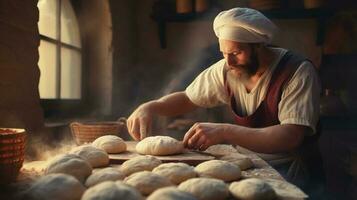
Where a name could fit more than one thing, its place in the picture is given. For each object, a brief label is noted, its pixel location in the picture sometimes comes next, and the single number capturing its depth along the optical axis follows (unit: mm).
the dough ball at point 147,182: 1093
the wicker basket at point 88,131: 2029
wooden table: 1117
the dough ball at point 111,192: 916
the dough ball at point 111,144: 1673
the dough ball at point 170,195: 921
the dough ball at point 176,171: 1228
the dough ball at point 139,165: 1327
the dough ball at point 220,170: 1283
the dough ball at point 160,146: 1649
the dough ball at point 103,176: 1160
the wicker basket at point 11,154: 1192
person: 1778
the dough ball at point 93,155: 1417
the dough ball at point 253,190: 1056
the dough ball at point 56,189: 1005
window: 2719
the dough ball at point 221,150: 1812
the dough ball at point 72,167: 1213
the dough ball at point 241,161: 1488
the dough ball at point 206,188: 1047
